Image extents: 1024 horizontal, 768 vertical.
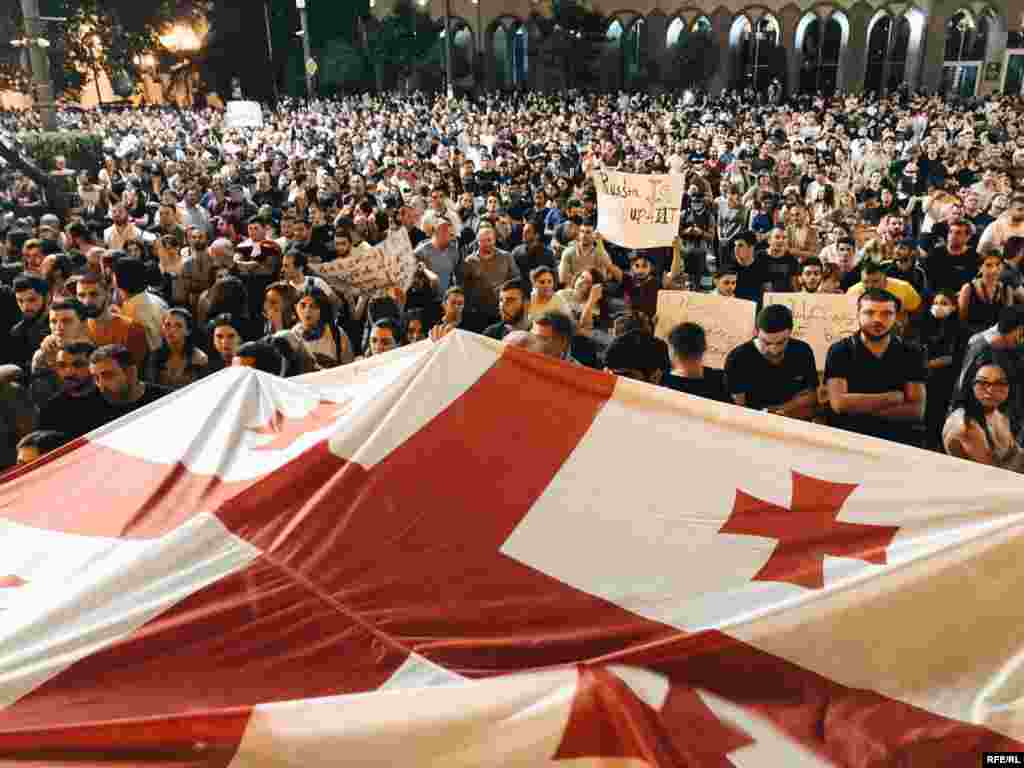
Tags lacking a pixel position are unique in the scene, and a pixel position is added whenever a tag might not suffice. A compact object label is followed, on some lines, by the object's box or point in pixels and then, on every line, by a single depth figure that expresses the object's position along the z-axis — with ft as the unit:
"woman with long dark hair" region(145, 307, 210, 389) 18.78
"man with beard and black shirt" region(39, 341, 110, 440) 15.25
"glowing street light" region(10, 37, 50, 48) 46.80
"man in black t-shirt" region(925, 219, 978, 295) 24.32
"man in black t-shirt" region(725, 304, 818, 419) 15.16
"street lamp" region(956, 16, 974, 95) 138.10
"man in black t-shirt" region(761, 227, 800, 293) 23.86
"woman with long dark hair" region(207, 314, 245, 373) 18.49
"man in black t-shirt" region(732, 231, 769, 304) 23.99
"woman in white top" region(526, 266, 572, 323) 21.25
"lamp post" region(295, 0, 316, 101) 83.41
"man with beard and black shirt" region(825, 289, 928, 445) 14.46
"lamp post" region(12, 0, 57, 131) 46.29
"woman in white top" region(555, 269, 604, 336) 21.53
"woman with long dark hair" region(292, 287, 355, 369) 19.51
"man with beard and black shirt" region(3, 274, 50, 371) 21.12
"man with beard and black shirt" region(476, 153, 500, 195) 45.73
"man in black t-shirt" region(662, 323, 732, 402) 14.96
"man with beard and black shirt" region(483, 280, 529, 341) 20.42
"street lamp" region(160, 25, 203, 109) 110.70
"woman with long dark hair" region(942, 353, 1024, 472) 12.97
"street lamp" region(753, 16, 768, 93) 145.59
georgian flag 6.28
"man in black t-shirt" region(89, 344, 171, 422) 15.36
